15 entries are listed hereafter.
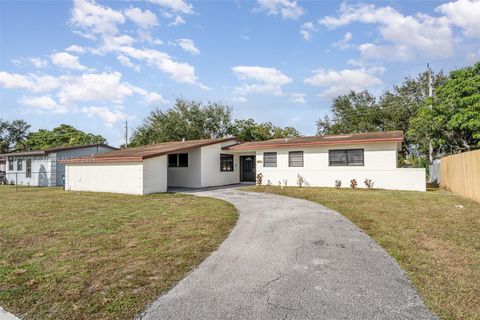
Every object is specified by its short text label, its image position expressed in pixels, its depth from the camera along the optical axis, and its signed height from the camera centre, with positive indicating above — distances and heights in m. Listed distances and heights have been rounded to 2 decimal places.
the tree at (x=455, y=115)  17.07 +3.24
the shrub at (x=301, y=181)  16.20 -0.73
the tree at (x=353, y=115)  29.98 +5.71
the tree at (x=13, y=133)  41.52 +5.72
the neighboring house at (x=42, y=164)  21.34 +0.58
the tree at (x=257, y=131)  35.66 +4.76
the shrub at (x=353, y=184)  14.69 -0.85
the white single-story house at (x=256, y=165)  14.19 +0.20
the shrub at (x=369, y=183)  14.54 -0.81
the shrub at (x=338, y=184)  15.10 -0.87
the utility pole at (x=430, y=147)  20.52 +1.38
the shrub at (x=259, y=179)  17.34 -0.62
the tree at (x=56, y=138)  40.59 +4.82
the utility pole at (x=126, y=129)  39.21 +5.64
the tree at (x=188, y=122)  34.47 +5.83
